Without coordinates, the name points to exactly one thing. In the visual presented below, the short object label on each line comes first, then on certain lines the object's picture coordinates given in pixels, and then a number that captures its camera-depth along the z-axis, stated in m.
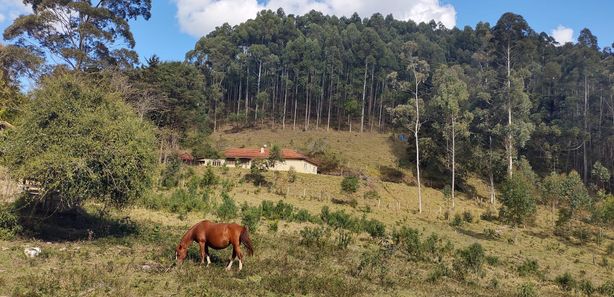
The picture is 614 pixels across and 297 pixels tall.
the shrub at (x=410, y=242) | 21.53
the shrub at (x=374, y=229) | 26.73
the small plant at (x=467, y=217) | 41.09
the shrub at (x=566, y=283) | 18.42
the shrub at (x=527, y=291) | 14.22
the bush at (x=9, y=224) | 16.23
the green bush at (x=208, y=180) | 40.33
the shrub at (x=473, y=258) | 19.11
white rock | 13.79
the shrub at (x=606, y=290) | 18.11
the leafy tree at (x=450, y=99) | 50.41
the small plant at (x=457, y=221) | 38.62
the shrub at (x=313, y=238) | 20.56
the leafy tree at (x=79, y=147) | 15.48
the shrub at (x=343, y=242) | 20.91
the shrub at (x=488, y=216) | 44.28
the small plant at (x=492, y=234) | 35.12
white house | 53.73
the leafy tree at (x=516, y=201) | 36.22
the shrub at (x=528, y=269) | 21.02
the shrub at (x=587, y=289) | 17.66
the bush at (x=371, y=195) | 46.59
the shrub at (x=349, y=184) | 46.31
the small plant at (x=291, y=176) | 47.81
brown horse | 14.13
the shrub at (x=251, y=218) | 23.08
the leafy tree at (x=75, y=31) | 38.34
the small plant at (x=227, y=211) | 26.41
